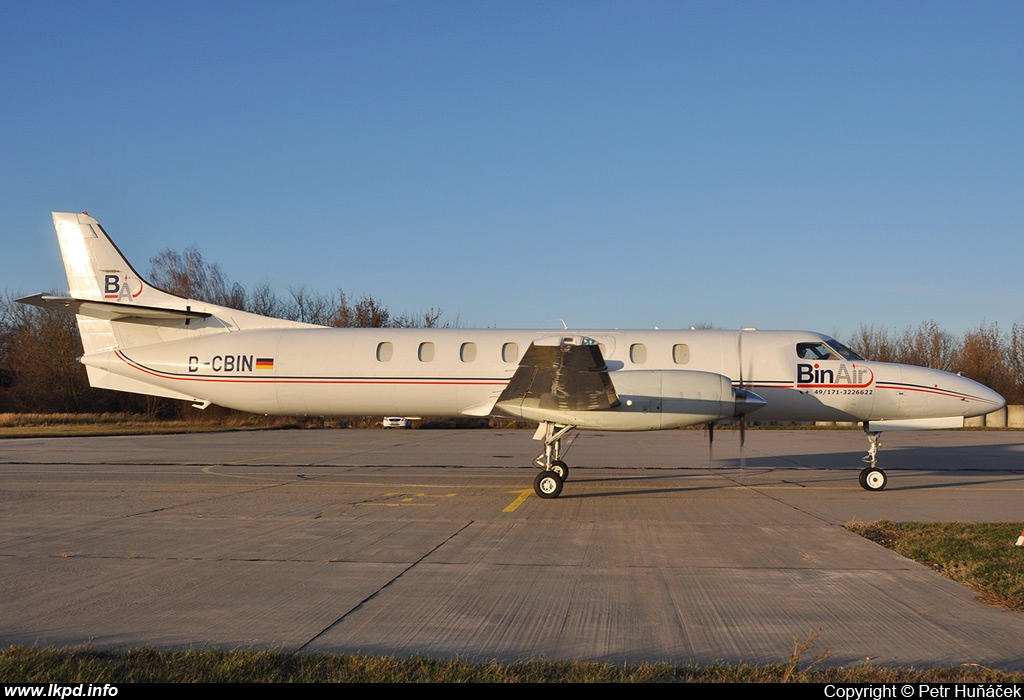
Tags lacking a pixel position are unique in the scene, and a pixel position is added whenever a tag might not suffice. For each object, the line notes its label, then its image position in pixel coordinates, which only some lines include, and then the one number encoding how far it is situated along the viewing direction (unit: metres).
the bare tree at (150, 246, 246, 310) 51.50
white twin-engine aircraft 14.83
